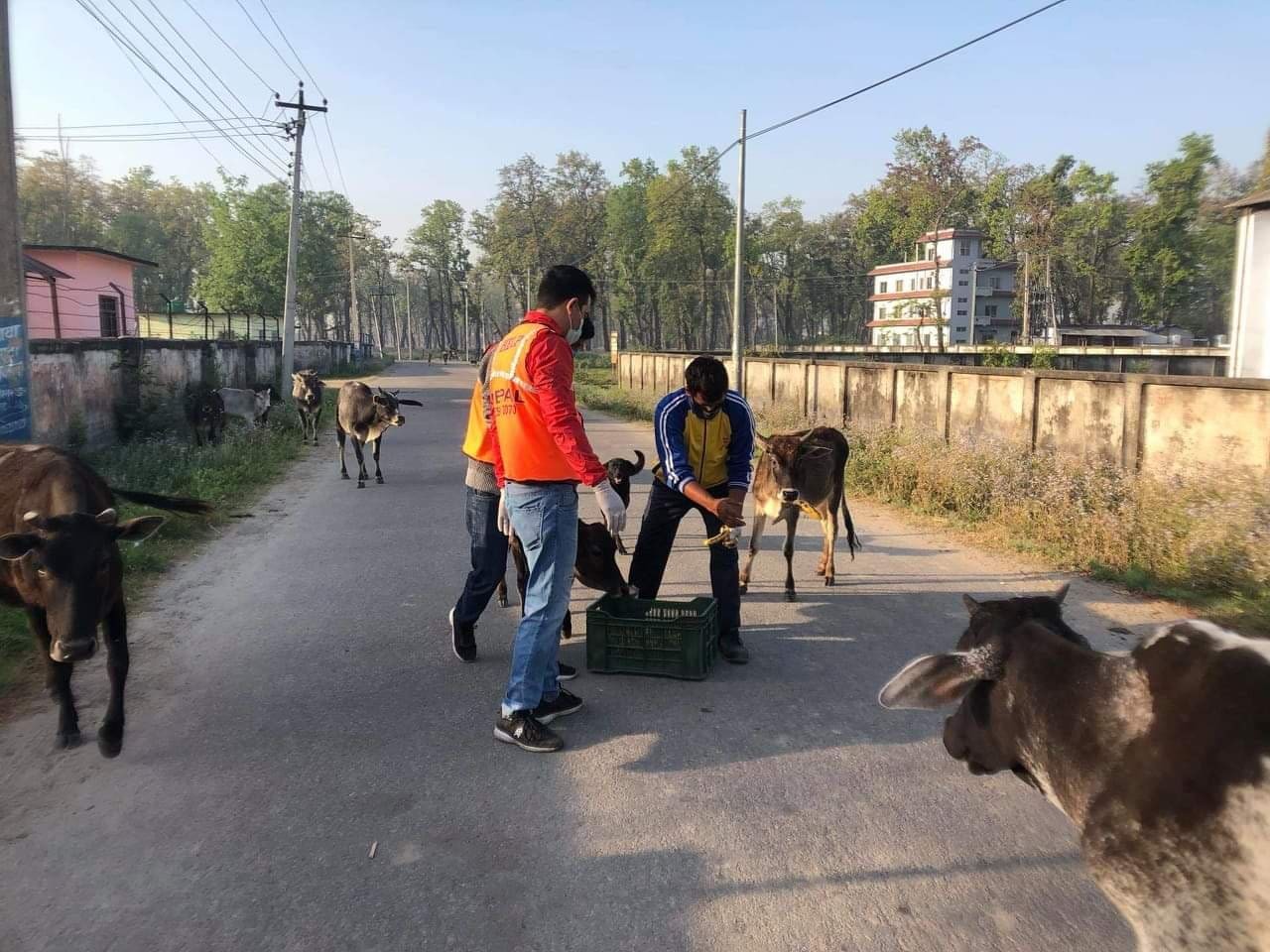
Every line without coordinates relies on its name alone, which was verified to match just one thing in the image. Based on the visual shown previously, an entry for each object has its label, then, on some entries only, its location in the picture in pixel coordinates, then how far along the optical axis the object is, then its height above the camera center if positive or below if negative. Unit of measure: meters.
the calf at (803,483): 6.98 -0.96
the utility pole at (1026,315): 51.64 +2.99
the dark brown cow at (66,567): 4.11 -0.94
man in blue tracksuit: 5.39 -0.65
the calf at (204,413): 16.19 -0.77
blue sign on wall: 7.06 -0.09
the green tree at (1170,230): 52.47 +8.22
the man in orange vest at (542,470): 4.03 -0.47
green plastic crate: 5.06 -1.59
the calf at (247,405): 17.98 -0.71
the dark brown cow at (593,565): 5.77 -1.29
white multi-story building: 66.56 +5.75
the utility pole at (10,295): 6.84 +0.62
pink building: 28.38 +2.76
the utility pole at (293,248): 24.06 +3.53
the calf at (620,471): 7.34 -0.86
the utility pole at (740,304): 19.72 +1.42
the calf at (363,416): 13.48 -0.73
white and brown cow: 1.94 -0.95
